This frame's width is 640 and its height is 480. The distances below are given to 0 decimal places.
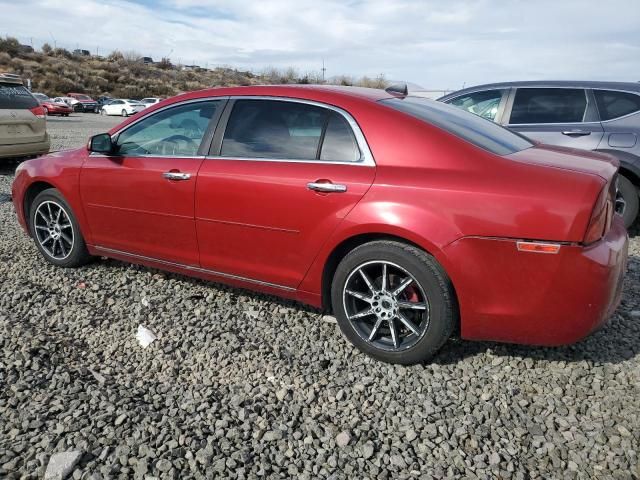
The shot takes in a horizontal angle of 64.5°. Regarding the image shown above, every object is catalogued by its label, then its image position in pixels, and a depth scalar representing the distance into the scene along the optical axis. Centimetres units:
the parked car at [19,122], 883
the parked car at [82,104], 4100
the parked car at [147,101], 4022
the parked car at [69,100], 3922
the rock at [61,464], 218
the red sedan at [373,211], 262
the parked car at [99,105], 4259
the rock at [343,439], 242
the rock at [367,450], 234
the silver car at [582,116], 557
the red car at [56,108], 3206
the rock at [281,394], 278
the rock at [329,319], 366
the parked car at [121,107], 3825
